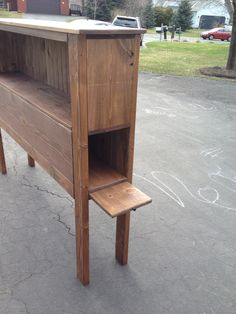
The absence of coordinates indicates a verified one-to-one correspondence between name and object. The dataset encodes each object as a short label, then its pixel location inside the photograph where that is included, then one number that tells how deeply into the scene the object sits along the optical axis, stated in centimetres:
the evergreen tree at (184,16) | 3158
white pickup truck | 1467
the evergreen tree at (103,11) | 2991
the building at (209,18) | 3969
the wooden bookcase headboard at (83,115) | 179
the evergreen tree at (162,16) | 3322
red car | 2592
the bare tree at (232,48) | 1073
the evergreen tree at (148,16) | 3032
